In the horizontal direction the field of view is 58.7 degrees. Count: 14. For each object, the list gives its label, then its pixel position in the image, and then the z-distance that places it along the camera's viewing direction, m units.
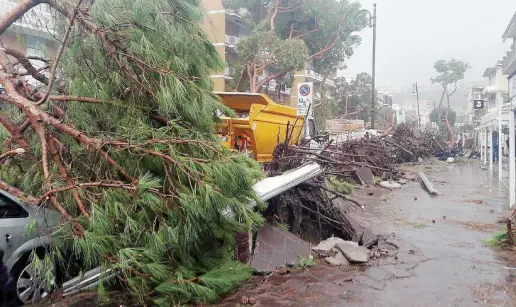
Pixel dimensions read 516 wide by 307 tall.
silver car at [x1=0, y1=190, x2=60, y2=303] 4.63
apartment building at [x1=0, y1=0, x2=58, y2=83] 5.54
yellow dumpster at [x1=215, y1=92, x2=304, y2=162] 11.20
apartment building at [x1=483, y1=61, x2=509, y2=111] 53.06
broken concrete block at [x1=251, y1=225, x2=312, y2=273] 5.84
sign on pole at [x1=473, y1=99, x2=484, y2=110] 25.99
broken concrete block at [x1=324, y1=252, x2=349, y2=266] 6.27
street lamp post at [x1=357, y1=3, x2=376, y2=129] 23.48
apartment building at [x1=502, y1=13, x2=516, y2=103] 12.29
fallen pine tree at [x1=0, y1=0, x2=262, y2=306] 4.15
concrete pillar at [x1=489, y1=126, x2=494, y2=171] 22.33
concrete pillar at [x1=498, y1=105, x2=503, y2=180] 14.91
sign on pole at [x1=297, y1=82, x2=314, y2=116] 13.88
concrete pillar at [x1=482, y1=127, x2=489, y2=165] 25.22
